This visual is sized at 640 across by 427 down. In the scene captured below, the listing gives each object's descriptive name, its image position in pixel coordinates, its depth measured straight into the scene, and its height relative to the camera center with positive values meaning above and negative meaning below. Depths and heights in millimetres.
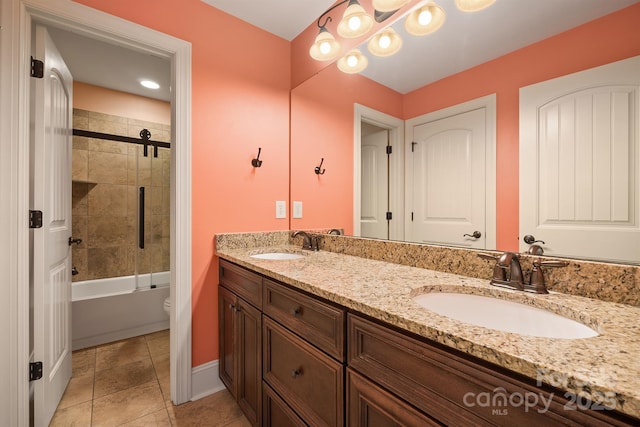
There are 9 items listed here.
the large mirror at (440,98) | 807 +490
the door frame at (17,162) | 1201 +231
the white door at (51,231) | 1317 -95
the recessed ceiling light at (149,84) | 2638 +1277
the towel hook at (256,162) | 1865 +350
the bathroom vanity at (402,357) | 430 -307
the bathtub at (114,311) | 2201 -841
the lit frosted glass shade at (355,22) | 1417 +1011
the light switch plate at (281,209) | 1996 +31
